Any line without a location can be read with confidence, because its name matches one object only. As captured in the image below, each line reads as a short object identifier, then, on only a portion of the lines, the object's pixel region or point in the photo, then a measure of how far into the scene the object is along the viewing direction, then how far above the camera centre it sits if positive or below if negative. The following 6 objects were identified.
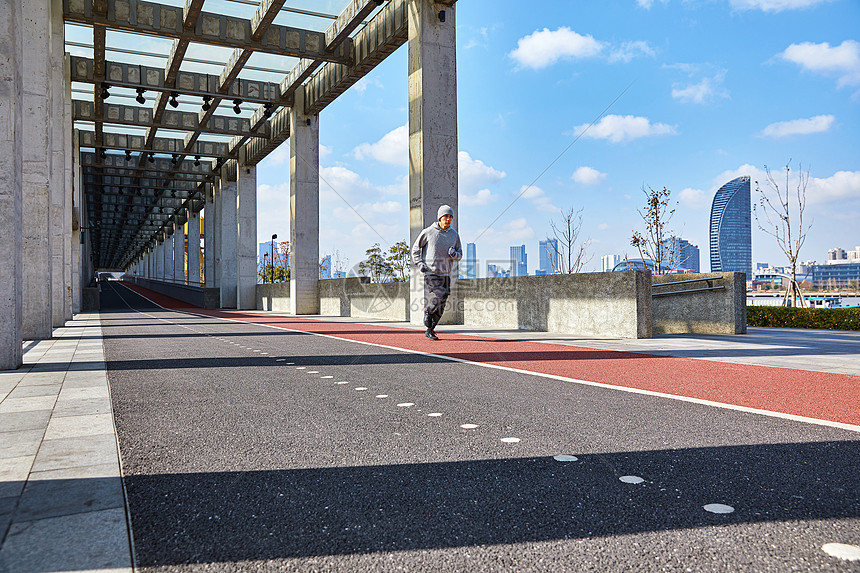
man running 9.85 +0.48
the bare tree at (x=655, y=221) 31.41 +3.54
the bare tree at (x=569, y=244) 35.75 +2.68
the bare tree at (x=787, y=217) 24.39 +2.89
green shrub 15.03 -0.80
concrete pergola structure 10.64 +6.85
